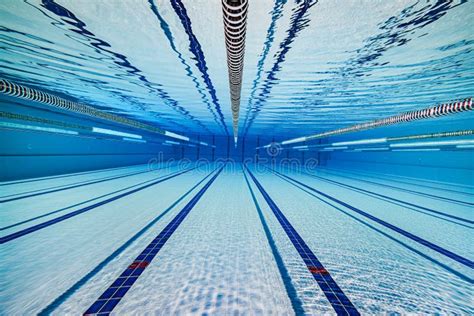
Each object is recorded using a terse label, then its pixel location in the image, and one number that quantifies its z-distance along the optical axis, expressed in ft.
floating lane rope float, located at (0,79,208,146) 12.30
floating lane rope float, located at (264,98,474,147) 12.04
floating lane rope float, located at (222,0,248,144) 5.03
